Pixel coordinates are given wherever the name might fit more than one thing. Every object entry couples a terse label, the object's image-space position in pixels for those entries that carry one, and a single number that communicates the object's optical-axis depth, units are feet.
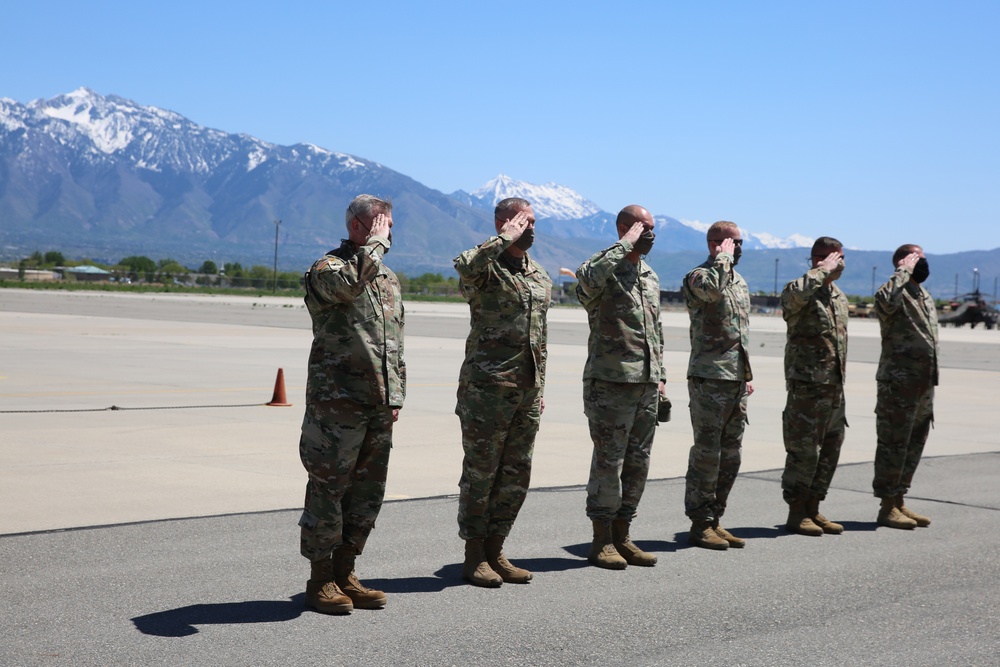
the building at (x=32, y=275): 467.52
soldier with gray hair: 20.54
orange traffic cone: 55.01
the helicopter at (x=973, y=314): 270.67
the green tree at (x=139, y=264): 579.89
